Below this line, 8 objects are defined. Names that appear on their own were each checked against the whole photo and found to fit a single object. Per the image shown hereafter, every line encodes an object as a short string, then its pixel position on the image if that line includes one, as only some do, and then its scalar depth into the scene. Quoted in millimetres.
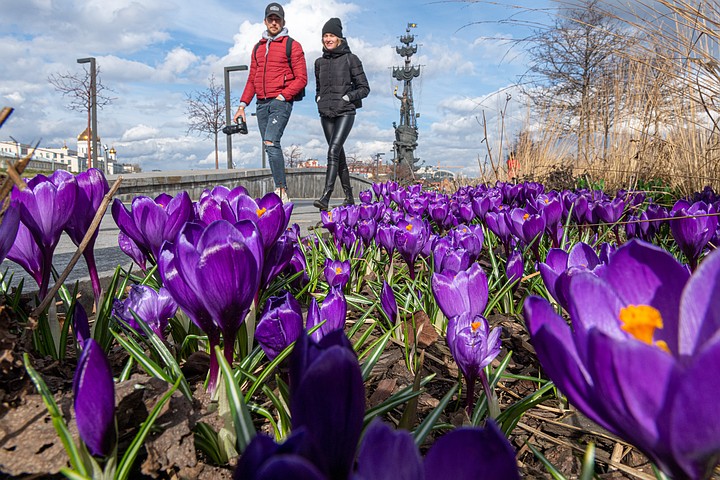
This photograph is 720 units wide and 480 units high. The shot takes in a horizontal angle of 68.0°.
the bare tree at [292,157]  40812
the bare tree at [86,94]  22742
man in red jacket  6367
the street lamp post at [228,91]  17420
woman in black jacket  6645
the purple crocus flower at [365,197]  4364
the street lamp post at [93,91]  19156
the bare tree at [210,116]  29141
